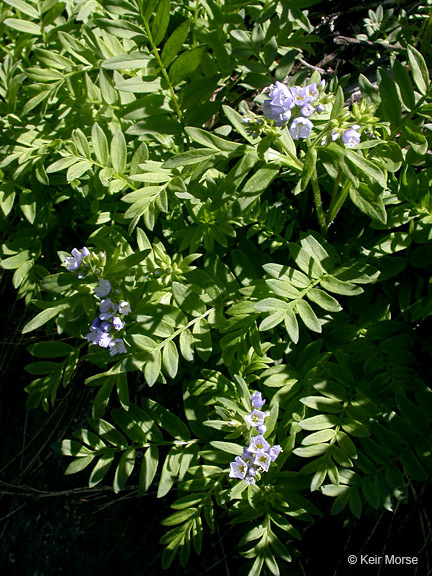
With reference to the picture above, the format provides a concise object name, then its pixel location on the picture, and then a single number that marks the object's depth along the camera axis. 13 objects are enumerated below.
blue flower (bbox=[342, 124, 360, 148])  0.37
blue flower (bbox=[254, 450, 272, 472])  0.38
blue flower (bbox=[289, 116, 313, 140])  0.37
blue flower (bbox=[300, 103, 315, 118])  0.36
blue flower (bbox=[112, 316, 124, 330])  0.39
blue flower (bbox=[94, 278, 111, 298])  0.40
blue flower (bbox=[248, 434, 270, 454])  0.39
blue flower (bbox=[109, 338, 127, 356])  0.39
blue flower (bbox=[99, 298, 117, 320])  0.40
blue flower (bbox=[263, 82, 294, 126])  0.36
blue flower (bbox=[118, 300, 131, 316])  0.40
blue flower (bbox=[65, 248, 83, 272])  0.41
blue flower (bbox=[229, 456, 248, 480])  0.38
